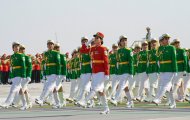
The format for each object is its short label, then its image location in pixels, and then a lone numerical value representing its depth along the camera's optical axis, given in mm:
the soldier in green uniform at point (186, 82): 22756
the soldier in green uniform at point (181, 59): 21952
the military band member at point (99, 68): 16406
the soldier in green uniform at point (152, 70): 23028
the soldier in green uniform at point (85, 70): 20328
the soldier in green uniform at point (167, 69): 19023
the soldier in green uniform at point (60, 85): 21078
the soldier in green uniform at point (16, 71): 20605
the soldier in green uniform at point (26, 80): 20625
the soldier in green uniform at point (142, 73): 23438
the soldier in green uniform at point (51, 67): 21078
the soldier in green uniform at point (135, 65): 23984
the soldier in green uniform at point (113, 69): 22470
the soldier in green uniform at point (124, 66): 20483
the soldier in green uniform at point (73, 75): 24616
